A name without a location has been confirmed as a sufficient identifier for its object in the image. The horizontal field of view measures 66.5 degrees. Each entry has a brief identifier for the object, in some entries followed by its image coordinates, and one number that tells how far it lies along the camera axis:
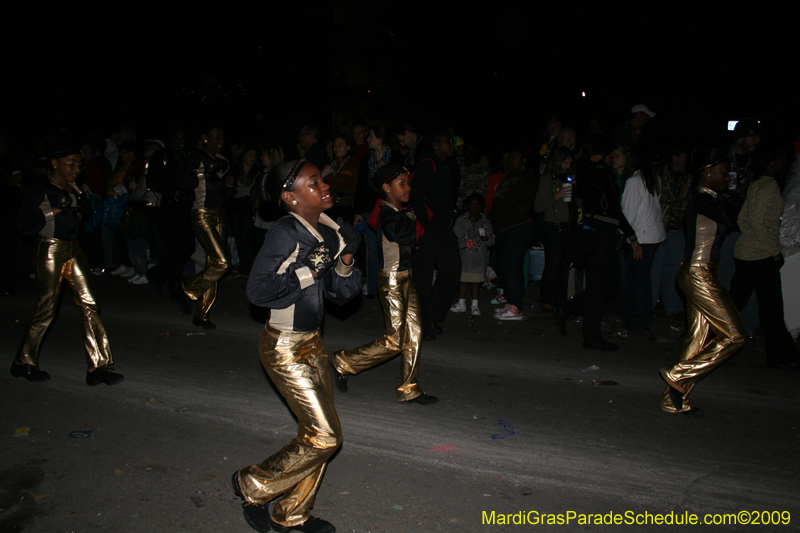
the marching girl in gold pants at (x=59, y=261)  5.14
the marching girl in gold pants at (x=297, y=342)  3.15
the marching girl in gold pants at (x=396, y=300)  5.04
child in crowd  8.30
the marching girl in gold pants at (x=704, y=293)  4.84
